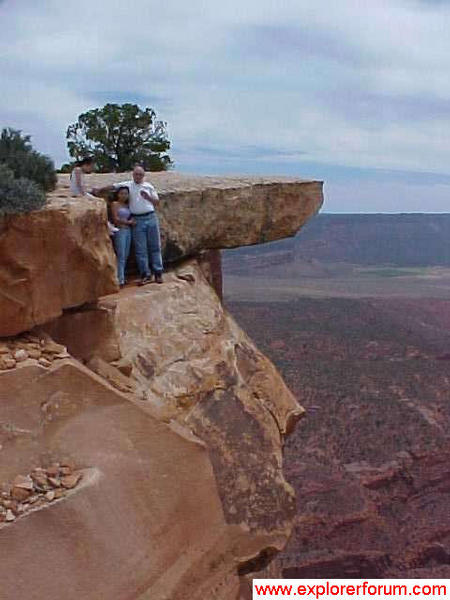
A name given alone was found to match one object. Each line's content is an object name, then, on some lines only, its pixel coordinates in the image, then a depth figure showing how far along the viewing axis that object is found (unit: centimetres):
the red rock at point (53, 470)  729
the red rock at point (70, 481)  720
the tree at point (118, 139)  1781
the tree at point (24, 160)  841
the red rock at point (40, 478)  717
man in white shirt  1049
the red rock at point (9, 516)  680
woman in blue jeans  1044
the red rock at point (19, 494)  701
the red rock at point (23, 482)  707
